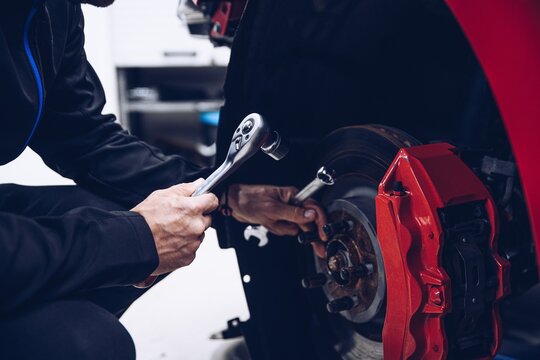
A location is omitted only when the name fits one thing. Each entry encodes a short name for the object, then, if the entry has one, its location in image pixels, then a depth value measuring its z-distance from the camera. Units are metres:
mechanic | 0.63
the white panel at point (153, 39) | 2.78
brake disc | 0.78
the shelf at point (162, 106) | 2.87
